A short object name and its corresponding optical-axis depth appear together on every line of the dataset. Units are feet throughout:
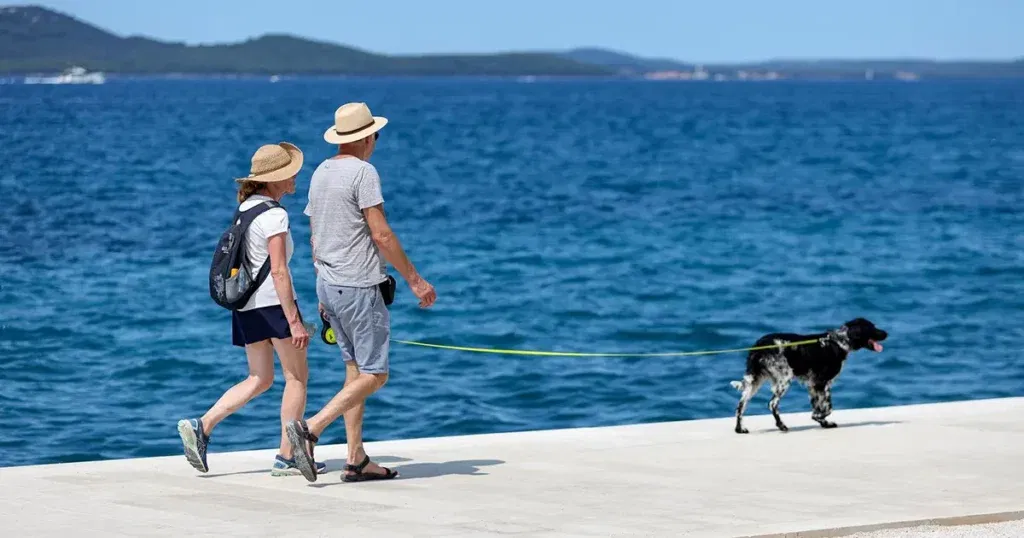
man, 55.67
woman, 56.29
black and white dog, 70.64
